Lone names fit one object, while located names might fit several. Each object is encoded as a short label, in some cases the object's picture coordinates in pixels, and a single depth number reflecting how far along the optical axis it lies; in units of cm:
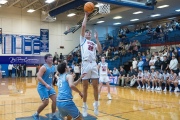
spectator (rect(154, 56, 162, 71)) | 1367
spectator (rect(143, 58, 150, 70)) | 1460
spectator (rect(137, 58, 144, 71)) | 1480
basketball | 490
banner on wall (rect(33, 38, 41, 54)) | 2564
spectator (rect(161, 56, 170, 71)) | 1322
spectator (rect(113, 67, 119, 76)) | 1628
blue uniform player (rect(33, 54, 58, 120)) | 527
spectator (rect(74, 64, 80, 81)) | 1859
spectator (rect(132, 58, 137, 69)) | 1540
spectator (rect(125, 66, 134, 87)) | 1488
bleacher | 1666
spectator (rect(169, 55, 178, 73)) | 1248
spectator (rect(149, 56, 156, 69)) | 1372
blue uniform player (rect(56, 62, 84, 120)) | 385
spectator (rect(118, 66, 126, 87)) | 1547
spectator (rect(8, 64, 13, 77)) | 2412
